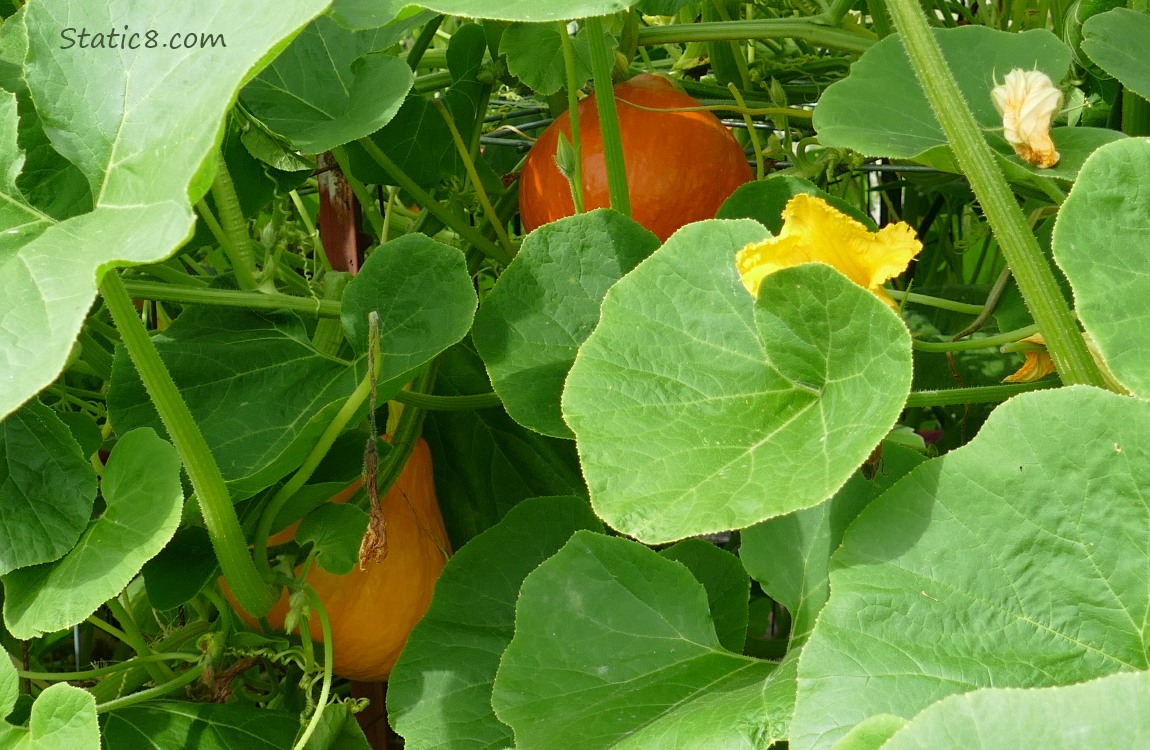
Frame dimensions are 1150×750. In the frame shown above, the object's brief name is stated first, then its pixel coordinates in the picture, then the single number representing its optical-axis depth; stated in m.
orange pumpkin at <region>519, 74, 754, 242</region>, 0.93
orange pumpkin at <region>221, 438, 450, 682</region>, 0.92
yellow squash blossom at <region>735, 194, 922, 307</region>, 0.61
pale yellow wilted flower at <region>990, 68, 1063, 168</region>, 0.67
